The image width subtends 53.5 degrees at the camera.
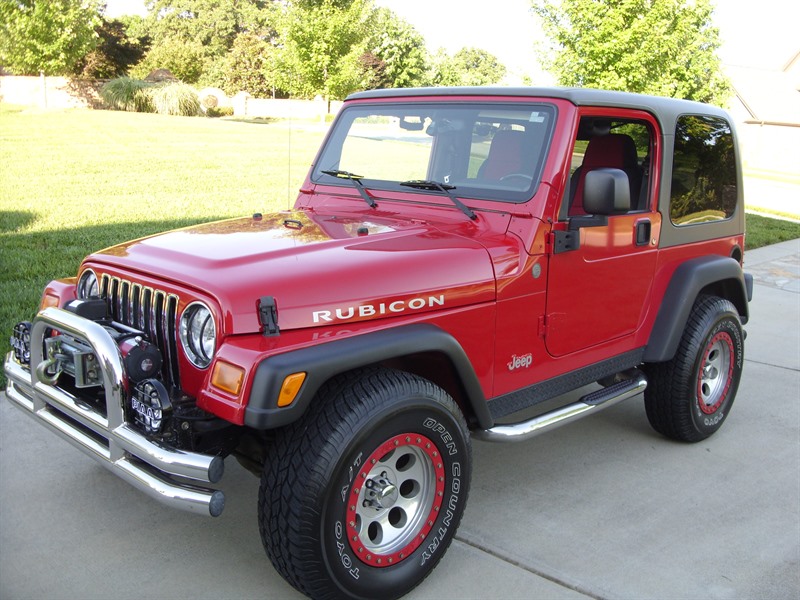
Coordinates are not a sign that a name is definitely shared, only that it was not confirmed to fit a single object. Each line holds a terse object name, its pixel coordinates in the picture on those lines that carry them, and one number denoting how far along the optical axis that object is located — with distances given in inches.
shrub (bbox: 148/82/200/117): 1378.0
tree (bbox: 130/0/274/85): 2361.0
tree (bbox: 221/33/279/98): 2253.9
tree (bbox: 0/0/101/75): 1326.3
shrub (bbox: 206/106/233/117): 1573.6
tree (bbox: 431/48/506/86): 3499.5
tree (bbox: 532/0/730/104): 562.3
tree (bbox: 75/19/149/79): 1813.5
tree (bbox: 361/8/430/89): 2502.5
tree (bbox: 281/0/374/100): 1165.7
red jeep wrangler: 109.0
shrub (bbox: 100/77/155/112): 1396.4
